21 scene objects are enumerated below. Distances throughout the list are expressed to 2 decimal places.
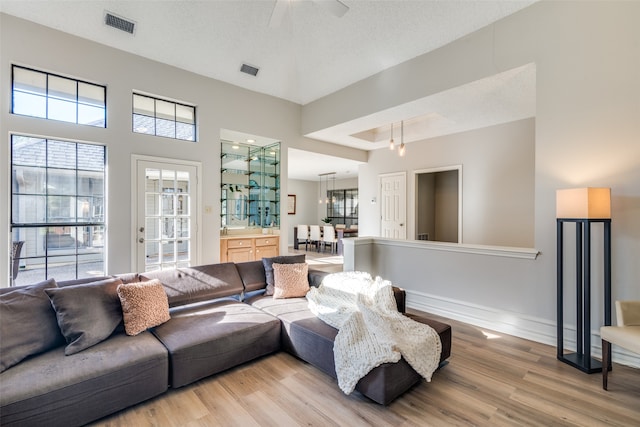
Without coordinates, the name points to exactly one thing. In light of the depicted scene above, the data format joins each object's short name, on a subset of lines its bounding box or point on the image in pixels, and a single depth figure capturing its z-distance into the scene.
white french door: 3.96
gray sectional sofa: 1.68
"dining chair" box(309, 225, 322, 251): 9.01
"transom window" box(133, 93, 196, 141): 4.04
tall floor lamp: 2.41
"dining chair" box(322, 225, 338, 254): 8.52
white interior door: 6.41
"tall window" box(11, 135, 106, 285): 3.26
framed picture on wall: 11.15
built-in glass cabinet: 5.30
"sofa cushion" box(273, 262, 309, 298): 3.25
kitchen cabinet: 4.85
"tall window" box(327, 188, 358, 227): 11.07
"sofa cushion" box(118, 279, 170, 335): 2.30
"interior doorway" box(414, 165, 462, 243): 6.42
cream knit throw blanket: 2.01
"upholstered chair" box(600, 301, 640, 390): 2.03
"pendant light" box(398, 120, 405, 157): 5.69
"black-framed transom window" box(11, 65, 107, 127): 3.26
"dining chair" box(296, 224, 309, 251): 9.44
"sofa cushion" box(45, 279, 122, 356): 2.03
